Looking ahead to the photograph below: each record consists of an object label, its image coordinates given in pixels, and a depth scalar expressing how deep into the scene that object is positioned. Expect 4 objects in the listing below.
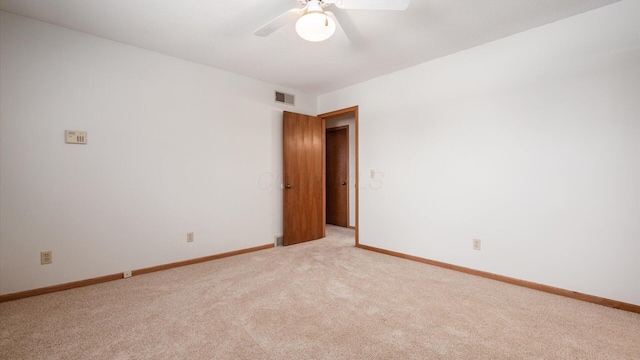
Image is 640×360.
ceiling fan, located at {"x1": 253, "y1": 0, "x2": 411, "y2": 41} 1.70
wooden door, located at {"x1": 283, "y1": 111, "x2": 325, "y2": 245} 4.12
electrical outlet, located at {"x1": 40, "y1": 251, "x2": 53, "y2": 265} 2.41
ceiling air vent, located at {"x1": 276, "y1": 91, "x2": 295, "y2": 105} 4.14
